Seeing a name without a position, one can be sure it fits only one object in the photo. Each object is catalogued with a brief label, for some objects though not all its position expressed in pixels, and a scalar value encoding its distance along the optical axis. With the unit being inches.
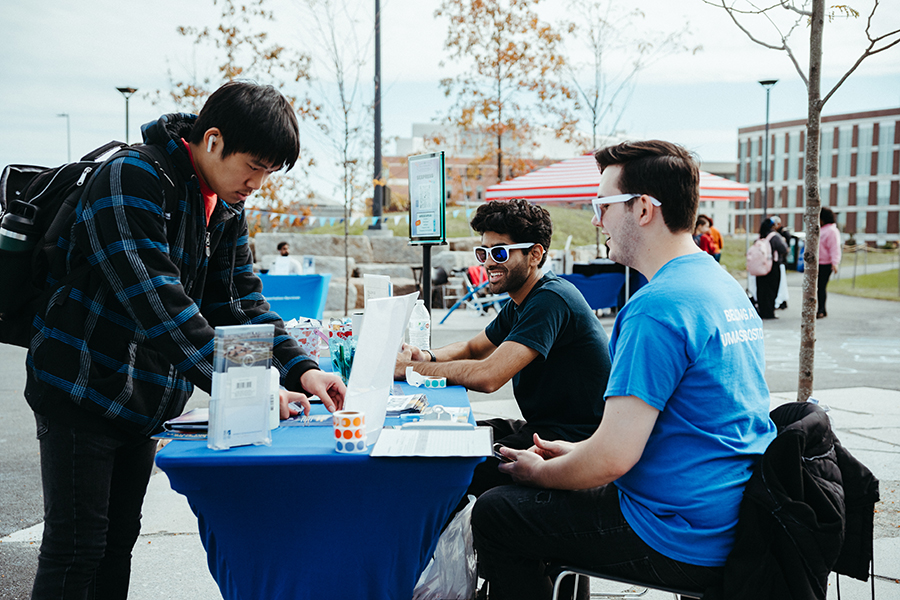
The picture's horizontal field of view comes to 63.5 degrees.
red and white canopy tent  332.8
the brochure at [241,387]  68.7
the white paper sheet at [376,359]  74.4
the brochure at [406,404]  93.0
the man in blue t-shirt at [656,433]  68.0
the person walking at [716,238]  519.3
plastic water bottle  129.8
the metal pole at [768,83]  938.6
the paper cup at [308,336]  119.7
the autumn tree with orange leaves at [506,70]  642.8
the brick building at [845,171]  2942.9
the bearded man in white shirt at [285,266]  450.3
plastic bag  89.5
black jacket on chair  65.7
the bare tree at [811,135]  140.6
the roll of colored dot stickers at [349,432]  71.9
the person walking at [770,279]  511.5
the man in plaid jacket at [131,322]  72.7
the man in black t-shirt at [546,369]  103.8
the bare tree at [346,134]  480.7
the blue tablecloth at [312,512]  71.2
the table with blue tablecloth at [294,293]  335.0
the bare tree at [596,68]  629.9
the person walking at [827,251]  493.0
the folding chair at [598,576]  70.9
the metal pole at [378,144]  528.4
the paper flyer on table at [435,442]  71.5
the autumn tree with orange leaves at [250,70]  575.5
